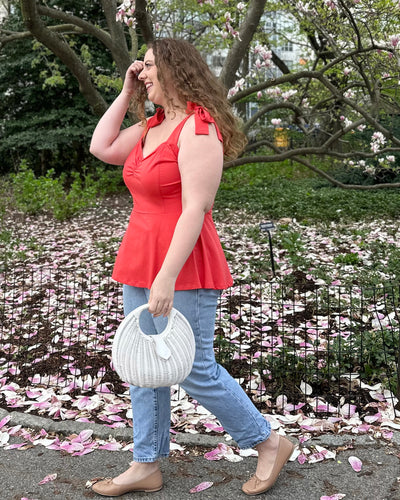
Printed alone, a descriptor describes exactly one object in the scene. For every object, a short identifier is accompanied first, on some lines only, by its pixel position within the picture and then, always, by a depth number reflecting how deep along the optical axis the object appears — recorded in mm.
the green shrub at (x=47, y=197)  9094
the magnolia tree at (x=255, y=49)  6137
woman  1952
